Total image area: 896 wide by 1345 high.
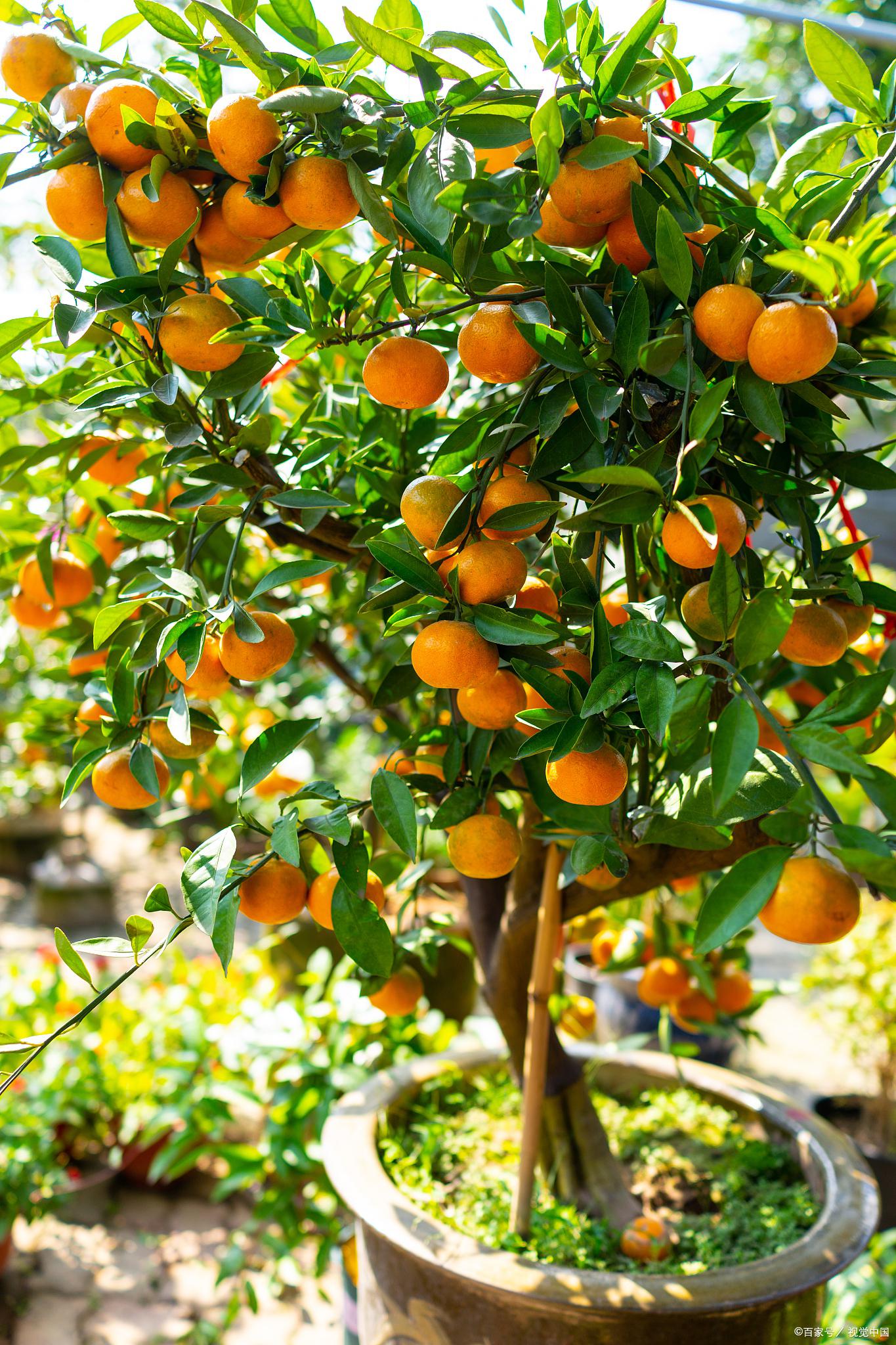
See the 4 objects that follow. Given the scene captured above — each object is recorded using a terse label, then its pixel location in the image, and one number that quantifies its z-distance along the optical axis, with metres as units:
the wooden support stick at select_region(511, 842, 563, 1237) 0.74
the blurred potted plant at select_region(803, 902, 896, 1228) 1.69
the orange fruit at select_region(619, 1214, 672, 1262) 0.81
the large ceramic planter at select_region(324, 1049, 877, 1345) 0.67
